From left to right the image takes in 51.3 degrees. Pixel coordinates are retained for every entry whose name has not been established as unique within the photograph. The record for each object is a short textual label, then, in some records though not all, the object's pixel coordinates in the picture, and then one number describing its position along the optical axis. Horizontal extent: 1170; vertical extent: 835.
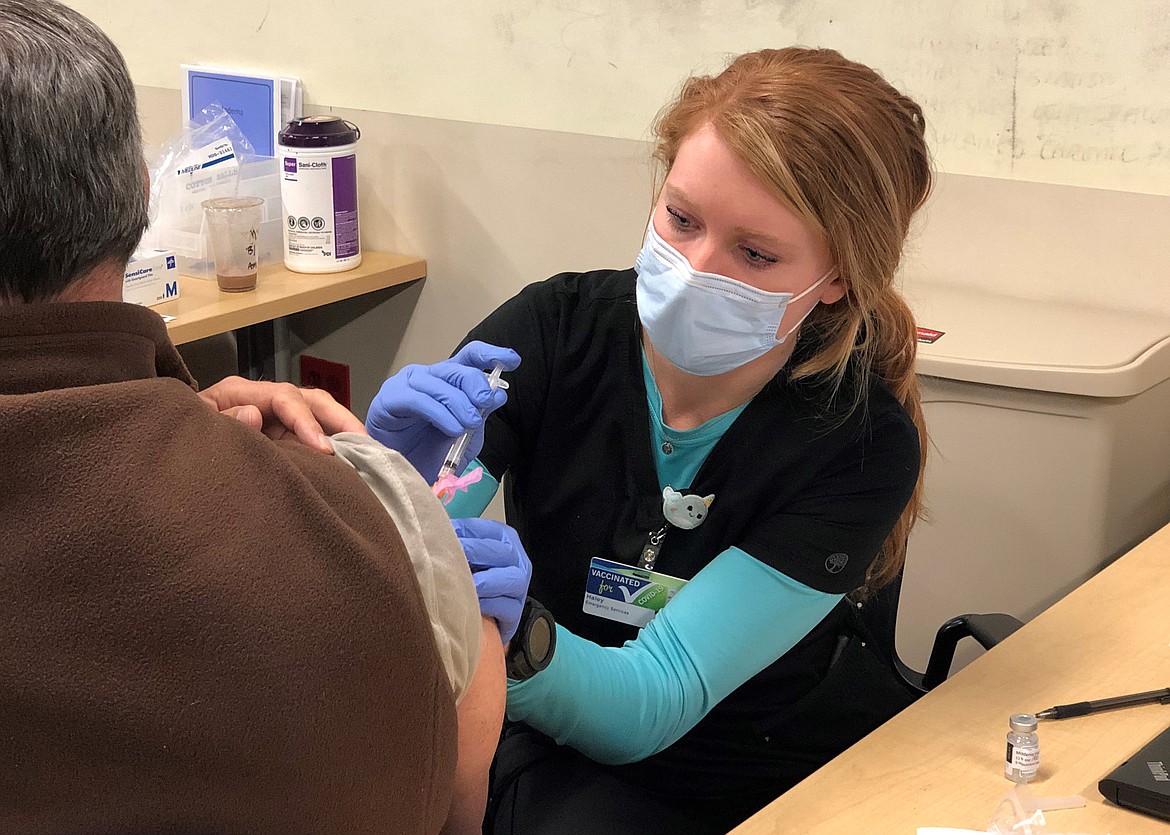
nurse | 1.24
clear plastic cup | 2.24
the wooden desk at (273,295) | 2.10
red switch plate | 2.76
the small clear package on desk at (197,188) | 2.30
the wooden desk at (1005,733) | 0.98
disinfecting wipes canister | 2.31
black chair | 1.45
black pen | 1.11
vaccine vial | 1.00
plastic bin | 1.62
